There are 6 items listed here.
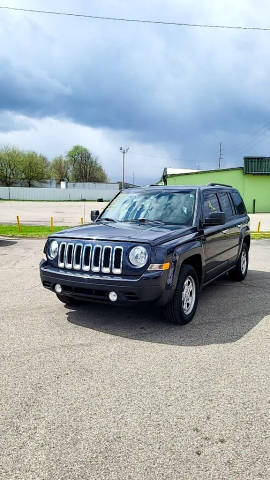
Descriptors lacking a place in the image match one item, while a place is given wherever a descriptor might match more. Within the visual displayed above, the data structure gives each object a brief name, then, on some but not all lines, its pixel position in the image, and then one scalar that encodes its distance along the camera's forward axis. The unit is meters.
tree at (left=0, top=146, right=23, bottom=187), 78.19
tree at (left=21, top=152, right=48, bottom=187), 79.12
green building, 36.75
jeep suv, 4.31
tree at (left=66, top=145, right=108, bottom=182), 87.62
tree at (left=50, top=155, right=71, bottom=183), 88.31
